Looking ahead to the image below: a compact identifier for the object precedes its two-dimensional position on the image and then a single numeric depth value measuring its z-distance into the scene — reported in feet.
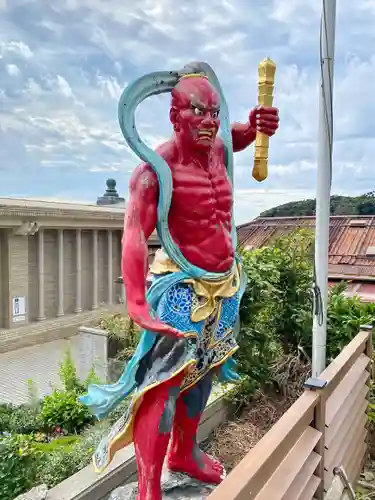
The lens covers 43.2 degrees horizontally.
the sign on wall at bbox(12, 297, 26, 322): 21.01
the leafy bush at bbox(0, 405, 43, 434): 11.46
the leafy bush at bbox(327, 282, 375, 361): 11.35
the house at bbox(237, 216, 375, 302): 15.78
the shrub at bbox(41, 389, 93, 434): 11.72
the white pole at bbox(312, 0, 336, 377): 7.47
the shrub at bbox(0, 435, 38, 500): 7.69
